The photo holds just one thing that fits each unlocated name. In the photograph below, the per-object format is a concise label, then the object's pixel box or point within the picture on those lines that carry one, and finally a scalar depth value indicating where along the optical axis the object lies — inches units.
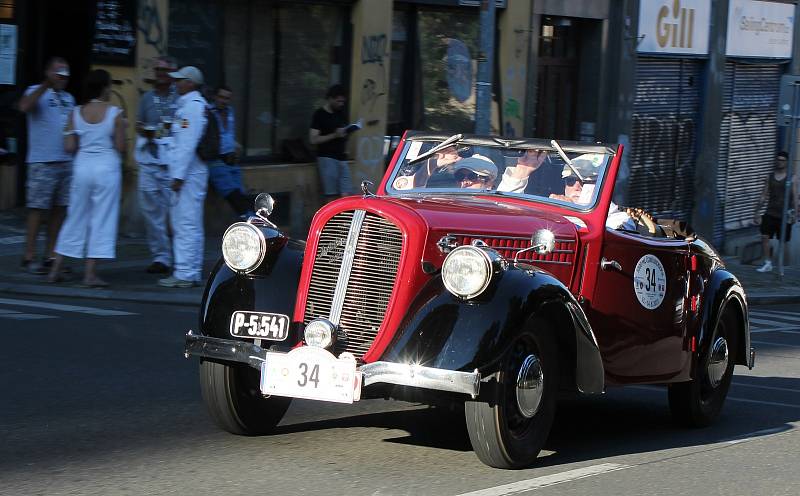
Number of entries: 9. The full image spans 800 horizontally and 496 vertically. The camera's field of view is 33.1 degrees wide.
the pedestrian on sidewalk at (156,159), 498.6
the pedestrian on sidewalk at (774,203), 817.5
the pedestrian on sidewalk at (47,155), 480.7
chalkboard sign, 579.2
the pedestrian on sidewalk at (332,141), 621.9
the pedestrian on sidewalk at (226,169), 520.4
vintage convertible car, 237.1
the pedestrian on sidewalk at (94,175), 459.2
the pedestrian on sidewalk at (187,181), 470.3
